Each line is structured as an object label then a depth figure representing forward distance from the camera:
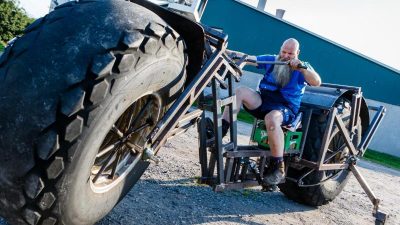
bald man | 3.57
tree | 22.09
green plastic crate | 3.83
